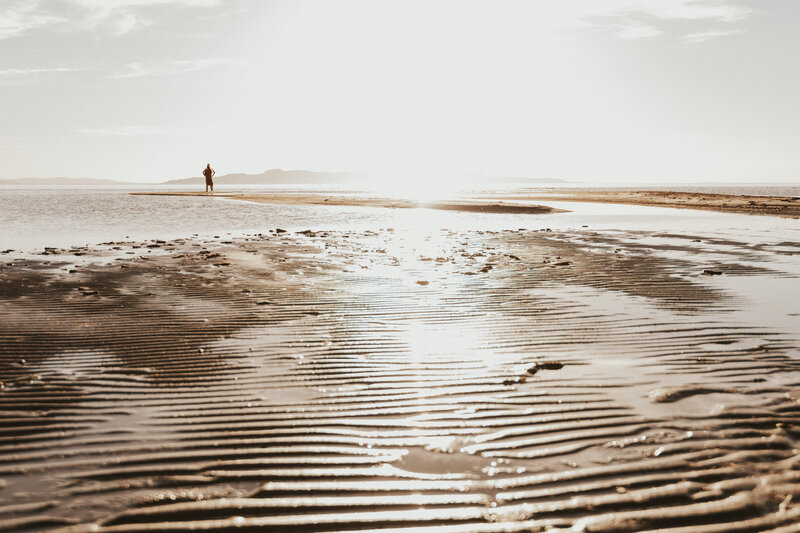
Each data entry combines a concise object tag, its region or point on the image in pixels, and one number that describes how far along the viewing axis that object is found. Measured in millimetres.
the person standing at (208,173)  58075
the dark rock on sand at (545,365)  6438
